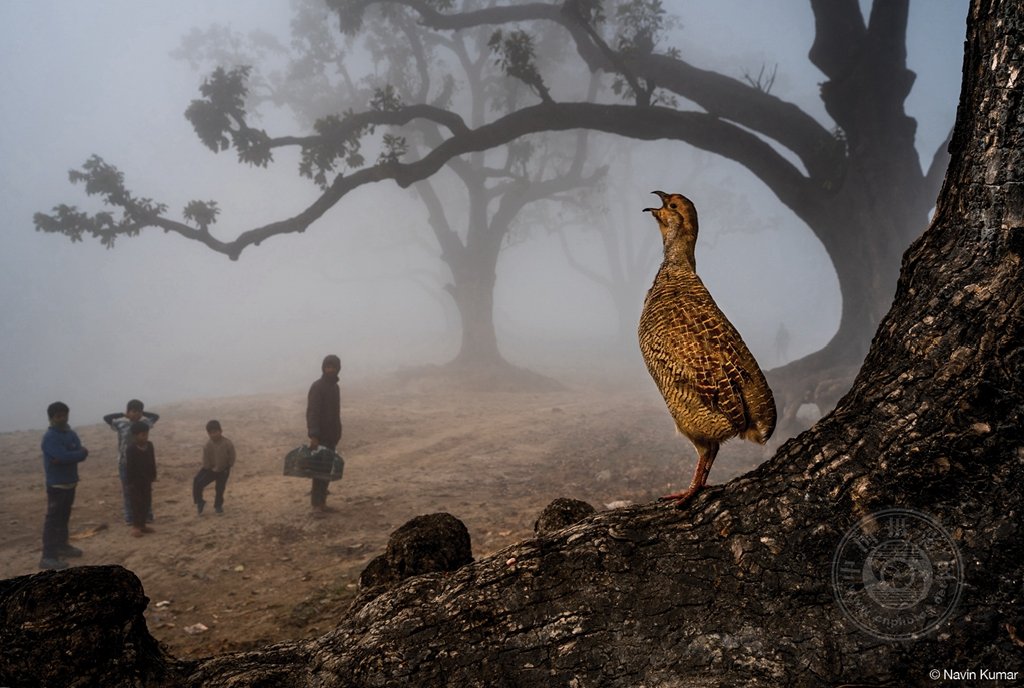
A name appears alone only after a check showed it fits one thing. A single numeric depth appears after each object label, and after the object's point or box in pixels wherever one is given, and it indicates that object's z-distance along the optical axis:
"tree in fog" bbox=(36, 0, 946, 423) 10.82
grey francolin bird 1.87
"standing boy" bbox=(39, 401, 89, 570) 6.80
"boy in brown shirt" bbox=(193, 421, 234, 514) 8.45
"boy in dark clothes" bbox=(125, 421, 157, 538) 7.61
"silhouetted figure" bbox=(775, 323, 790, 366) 27.37
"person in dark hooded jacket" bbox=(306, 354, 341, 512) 8.19
